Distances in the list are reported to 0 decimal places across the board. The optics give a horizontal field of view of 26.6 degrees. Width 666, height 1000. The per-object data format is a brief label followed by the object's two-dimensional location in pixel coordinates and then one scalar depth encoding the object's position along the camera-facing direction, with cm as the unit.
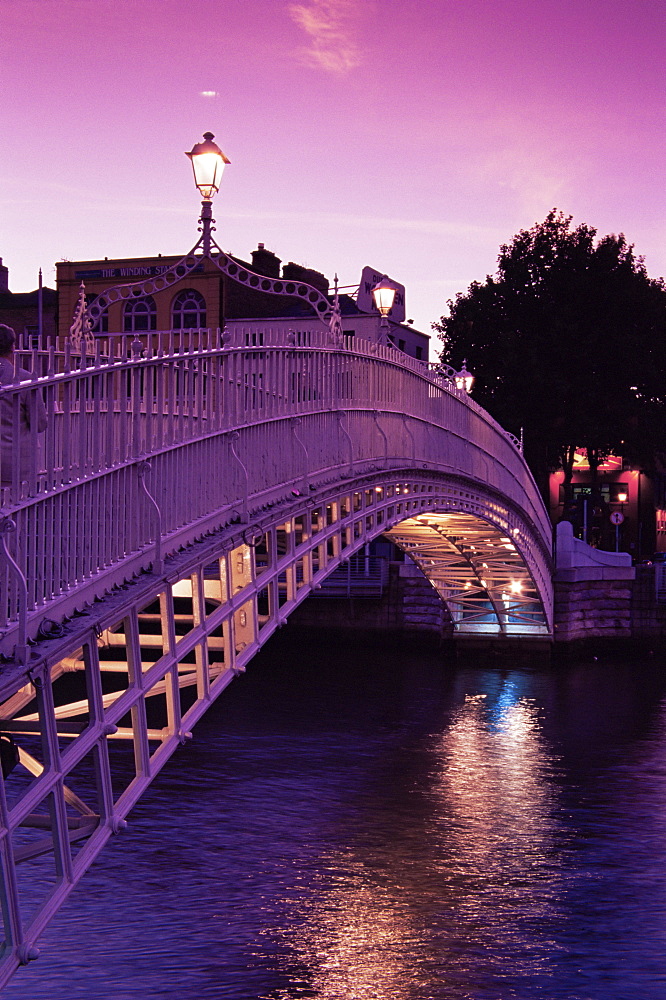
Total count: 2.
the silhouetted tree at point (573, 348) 5116
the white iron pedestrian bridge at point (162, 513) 805
